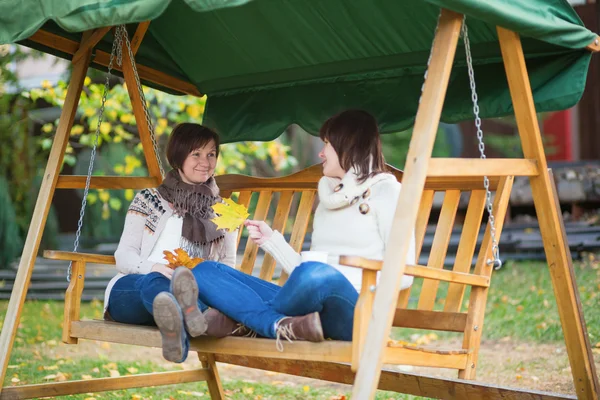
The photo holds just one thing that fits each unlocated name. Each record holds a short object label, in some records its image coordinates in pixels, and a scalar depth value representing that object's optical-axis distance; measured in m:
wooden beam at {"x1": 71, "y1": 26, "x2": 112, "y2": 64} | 7.17
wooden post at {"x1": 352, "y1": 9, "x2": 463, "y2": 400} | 4.62
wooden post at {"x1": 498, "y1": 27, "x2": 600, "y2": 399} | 5.78
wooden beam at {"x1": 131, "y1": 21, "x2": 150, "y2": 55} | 7.86
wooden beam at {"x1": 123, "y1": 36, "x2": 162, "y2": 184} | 7.84
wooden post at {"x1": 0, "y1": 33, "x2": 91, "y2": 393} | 6.64
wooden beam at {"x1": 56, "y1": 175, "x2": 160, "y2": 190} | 7.84
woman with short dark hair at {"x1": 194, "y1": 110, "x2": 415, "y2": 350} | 5.23
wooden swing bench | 5.04
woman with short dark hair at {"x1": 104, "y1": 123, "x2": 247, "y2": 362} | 6.30
